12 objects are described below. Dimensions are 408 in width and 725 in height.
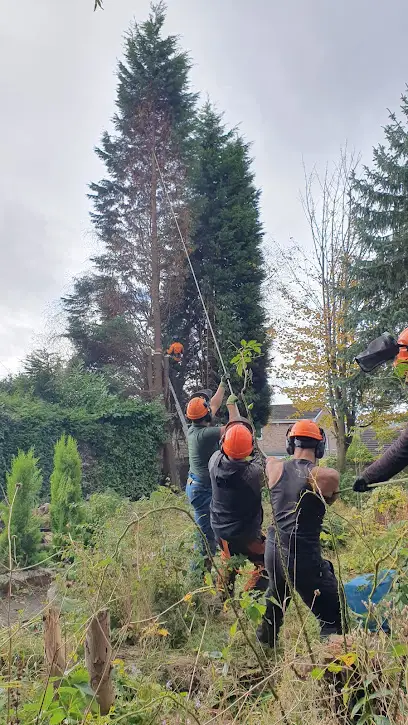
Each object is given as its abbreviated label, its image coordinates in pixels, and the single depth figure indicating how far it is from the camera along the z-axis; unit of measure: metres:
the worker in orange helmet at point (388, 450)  3.21
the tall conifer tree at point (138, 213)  16.73
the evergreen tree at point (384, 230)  12.81
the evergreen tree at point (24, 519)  6.54
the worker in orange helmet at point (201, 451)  5.51
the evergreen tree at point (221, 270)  17.17
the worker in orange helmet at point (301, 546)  3.21
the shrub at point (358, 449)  12.12
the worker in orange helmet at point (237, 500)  3.81
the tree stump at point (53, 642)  1.93
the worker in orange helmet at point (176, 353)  14.52
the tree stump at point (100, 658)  1.90
